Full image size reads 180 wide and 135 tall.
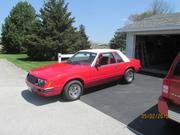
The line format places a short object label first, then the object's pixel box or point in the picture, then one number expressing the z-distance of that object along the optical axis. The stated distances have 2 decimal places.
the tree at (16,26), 30.62
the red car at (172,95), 3.81
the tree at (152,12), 42.84
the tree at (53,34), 18.56
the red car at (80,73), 6.13
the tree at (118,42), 32.01
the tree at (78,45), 19.59
